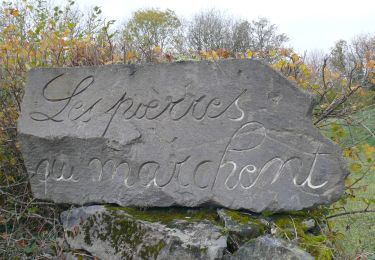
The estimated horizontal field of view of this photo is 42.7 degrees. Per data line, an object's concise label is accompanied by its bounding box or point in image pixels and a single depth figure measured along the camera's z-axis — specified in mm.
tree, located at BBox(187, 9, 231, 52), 19812
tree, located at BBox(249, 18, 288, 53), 15959
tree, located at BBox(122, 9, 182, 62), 22588
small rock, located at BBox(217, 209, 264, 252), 3188
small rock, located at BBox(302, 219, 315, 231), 3432
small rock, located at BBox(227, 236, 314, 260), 2916
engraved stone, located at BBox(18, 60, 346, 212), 3361
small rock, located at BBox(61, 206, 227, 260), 3100
